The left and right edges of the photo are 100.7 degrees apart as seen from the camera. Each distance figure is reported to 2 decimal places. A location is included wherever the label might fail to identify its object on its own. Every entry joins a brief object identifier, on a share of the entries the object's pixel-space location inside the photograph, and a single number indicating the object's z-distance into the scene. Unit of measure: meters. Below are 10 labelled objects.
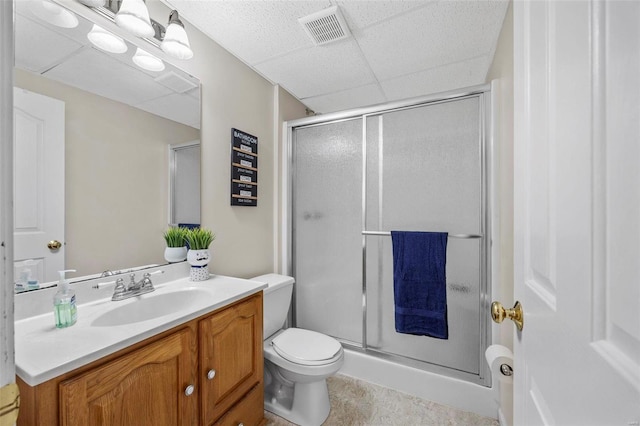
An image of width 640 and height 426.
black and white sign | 1.86
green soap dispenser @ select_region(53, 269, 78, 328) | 0.92
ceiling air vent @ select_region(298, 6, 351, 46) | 1.47
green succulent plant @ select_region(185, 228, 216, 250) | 1.50
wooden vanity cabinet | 0.72
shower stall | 1.71
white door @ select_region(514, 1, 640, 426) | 0.28
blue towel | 1.72
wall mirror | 1.00
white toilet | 1.50
